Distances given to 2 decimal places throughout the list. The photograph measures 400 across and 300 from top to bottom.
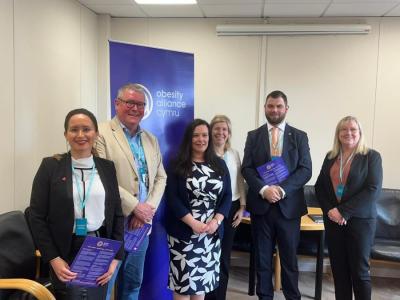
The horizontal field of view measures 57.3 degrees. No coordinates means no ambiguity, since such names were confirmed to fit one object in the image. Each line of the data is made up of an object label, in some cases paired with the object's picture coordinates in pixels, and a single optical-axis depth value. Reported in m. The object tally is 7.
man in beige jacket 2.16
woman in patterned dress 2.36
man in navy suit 2.68
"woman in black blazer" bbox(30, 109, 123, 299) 1.73
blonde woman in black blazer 2.50
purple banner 2.64
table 3.05
